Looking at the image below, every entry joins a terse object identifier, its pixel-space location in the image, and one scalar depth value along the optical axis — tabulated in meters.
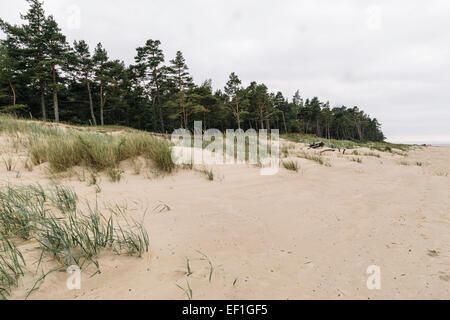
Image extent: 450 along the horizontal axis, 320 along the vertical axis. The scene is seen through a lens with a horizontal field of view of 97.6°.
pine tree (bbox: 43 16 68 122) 24.87
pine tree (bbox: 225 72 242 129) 34.28
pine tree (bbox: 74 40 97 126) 29.80
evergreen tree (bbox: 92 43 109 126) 29.30
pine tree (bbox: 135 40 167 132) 30.62
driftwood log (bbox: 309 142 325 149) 12.19
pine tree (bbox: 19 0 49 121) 24.44
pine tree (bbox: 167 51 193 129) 31.72
